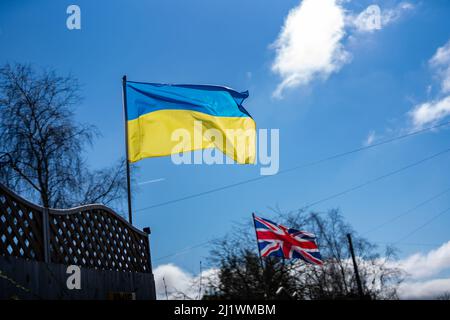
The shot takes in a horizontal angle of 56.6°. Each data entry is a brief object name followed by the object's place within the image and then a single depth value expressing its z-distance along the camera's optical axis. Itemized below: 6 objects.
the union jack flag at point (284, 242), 12.59
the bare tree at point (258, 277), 10.20
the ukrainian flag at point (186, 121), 8.71
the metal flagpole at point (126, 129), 8.30
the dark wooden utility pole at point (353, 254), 21.30
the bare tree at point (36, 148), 11.27
